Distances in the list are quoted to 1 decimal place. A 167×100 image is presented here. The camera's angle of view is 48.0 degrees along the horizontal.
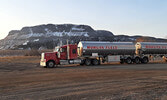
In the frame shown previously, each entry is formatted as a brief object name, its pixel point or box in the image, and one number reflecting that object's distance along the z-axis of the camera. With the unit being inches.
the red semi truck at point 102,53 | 1051.0
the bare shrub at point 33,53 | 2849.7
